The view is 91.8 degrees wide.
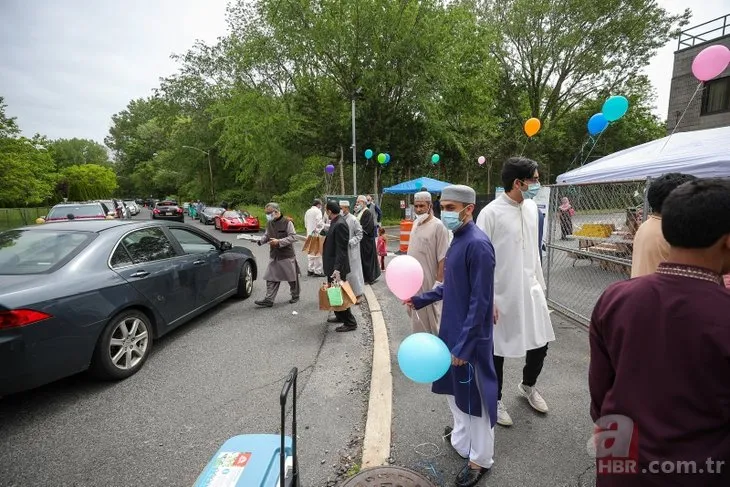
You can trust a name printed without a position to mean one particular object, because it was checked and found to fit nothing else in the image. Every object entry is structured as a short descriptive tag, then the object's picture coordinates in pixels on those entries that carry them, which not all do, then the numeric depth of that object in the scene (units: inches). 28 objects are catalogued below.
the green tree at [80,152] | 3046.3
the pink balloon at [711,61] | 191.5
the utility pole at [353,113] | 649.6
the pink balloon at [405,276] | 101.5
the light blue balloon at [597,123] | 297.4
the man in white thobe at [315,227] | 323.5
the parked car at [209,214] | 917.6
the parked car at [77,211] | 434.2
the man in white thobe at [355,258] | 223.6
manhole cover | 87.4
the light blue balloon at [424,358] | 83.0
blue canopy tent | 595.8
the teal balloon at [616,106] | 256.8
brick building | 623.8
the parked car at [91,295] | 110.2
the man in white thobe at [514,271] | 108.7
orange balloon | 358.9
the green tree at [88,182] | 2315.5
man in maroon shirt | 43.1
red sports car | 737.6
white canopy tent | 192.4
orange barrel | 382.0
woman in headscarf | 248.3
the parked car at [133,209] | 1534.3
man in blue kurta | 82.4
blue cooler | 66.0
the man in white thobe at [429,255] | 128.2
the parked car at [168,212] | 978.7
